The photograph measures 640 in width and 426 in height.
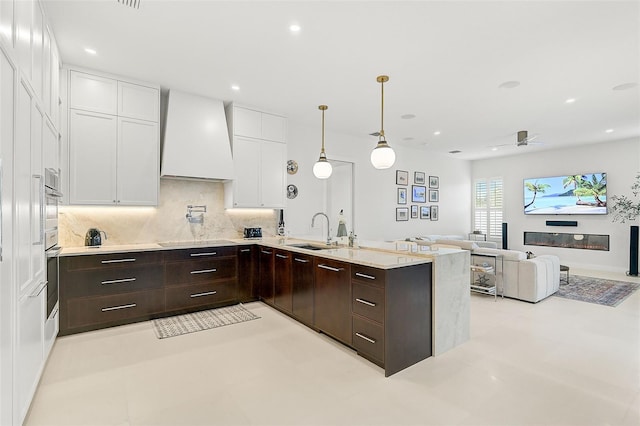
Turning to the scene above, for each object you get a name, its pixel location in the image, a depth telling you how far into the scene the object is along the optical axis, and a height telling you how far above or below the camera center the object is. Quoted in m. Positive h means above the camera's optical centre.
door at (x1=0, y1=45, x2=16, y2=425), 1.54 -0.15
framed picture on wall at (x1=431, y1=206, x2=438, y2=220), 8.47 +0.02
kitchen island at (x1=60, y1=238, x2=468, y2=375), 2.65 -0.81
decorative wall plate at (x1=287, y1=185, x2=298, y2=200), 5.68 +0.37
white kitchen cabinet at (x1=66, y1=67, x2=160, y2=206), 3.59 +0.84
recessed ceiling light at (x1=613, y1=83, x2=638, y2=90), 3.97 +1.63
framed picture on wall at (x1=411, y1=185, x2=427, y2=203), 7.94 +0.49
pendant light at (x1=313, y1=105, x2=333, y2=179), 4.13 +0.58
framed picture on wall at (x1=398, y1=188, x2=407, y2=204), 7.57 +0.42
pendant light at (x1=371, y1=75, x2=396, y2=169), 3.34 +0.61
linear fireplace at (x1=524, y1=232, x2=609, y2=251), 7.30 -0.64
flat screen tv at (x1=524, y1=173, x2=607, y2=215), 7.29 +0.49
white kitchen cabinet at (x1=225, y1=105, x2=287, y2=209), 4.73 +0.83
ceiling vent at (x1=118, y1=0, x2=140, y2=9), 2.49 +1.65
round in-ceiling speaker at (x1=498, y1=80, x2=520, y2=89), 3.96 +1.64
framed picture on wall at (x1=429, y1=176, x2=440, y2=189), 8.37 +0.84
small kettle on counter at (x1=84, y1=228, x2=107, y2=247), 3.75 -0.32
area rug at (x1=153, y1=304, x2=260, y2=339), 3.50 -1.30
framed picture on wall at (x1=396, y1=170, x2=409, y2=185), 7.53 +0.86
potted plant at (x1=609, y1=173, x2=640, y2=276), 6.64 +0.06
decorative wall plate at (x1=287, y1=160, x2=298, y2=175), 5.65 +0.82
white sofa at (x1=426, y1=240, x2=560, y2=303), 4.58 -0.93
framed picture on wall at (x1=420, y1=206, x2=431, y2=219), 8.18 +0.03
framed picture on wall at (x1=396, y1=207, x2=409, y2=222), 7.55 -0.02
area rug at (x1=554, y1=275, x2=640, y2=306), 4.82 -1.29
